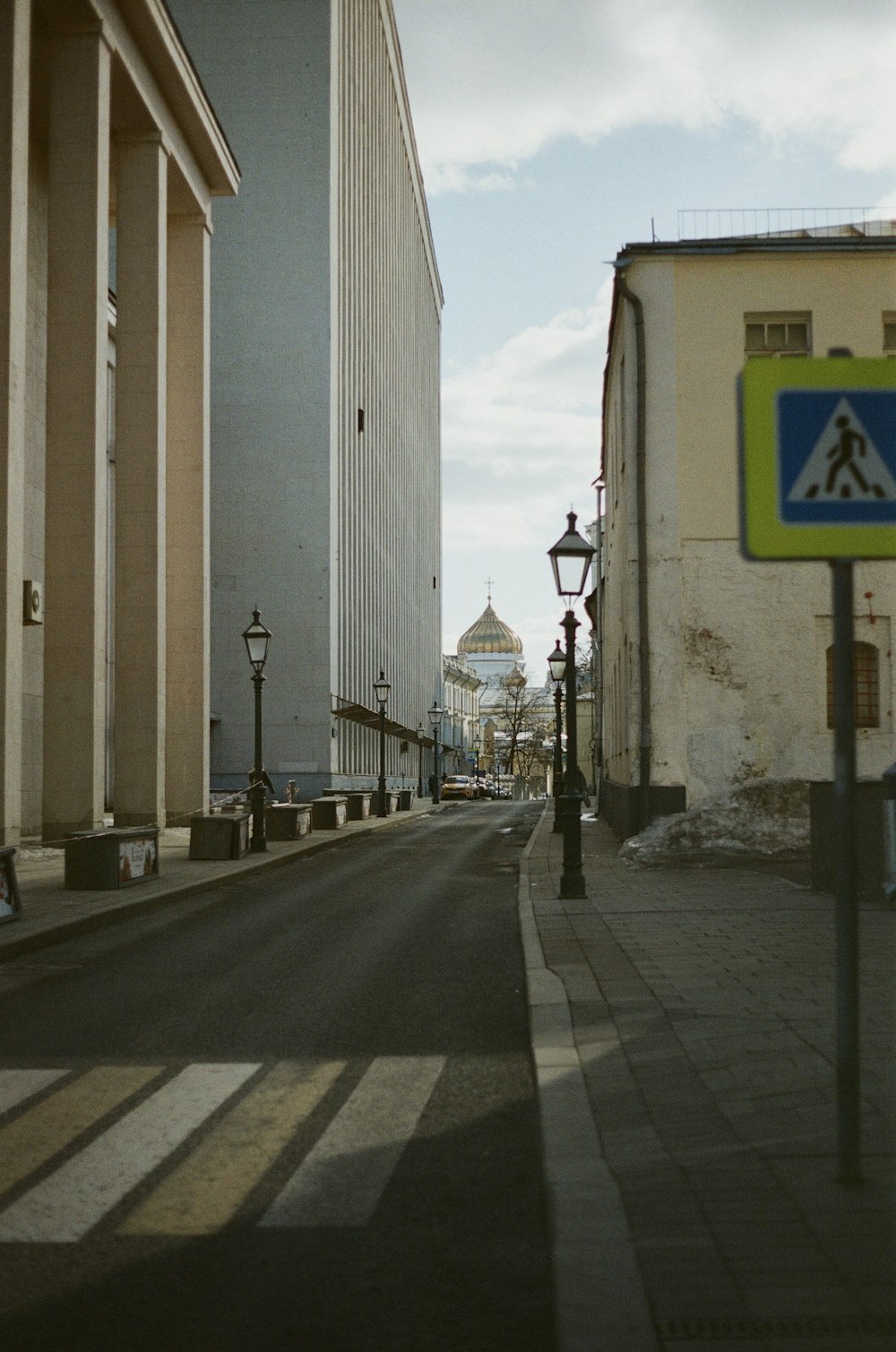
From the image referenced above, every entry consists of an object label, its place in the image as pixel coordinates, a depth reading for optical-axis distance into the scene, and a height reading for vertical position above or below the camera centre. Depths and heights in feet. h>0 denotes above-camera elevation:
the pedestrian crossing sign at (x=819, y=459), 14.02 +3.02
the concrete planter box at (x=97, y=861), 53.88 -3.88
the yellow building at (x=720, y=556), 71.72 +10.43
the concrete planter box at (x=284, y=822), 93.61 -4.20
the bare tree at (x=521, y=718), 329.11 +10.43
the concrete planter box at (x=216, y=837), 73.36 -4.03
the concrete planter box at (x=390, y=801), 152.35 -4.71
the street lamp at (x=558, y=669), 99.32 +6.64
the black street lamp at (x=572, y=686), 47.83 +2.62
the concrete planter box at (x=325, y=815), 111.86 -4.46
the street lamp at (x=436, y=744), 192.09 +2.20
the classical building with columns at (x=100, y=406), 77.47 +24.64
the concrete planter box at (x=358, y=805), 132.23 -4.32
